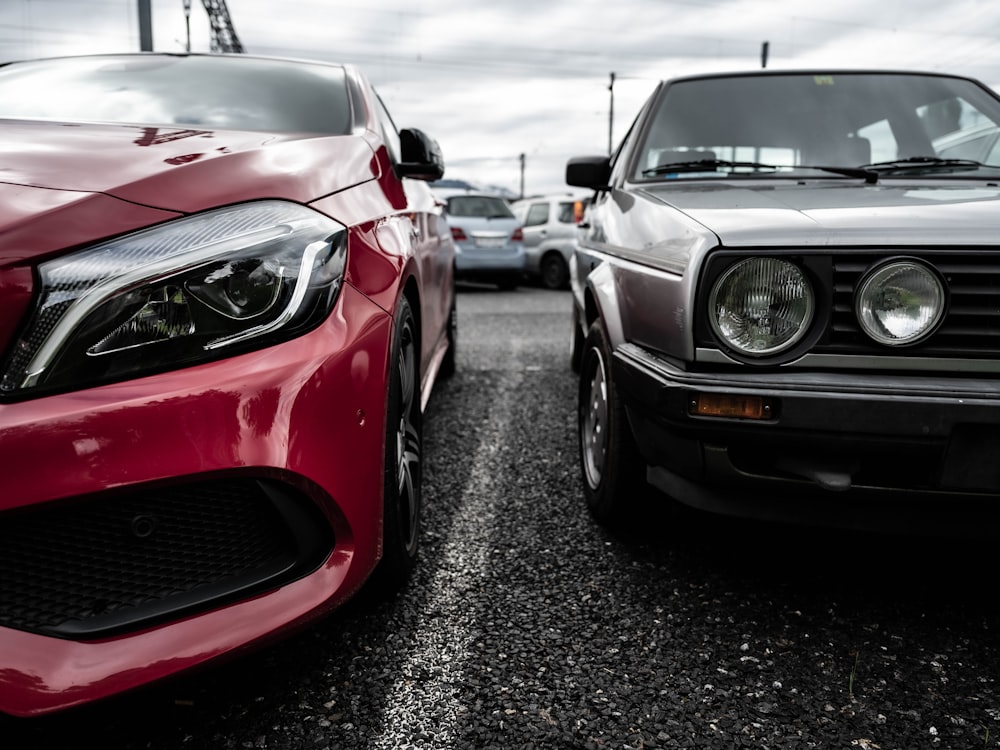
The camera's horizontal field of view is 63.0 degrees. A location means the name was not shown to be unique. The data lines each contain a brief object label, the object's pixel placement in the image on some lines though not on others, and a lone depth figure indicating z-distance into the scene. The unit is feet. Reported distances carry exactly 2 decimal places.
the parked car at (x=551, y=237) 45.42
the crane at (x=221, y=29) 102.42
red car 4.32
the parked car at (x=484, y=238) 41.27
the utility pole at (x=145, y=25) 42.42
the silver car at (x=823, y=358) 5.67
